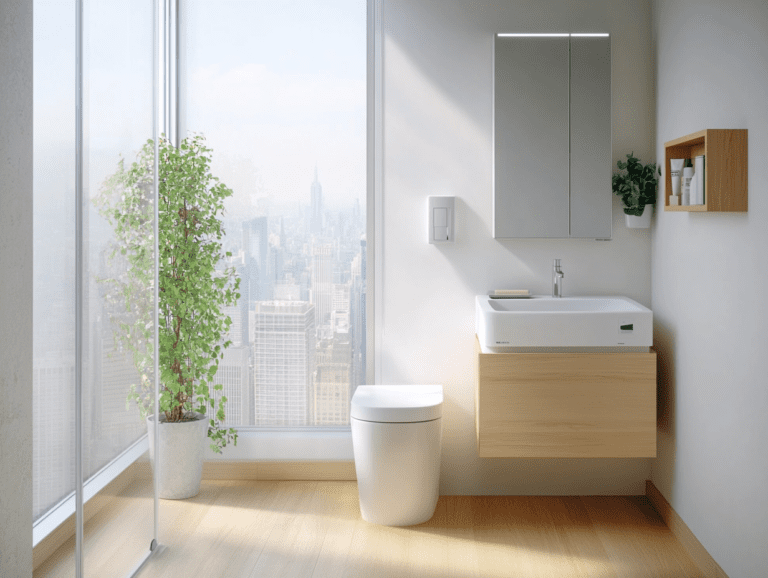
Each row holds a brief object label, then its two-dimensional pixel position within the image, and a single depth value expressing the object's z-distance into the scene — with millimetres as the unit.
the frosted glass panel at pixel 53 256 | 1876
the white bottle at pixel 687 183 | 2654
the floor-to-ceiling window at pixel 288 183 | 3656
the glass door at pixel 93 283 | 1919
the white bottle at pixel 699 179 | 2512
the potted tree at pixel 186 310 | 3277
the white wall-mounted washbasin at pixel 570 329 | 2943
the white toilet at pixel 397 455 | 2930
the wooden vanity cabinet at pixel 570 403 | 2951
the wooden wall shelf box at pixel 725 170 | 2320
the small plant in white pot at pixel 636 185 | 3334
